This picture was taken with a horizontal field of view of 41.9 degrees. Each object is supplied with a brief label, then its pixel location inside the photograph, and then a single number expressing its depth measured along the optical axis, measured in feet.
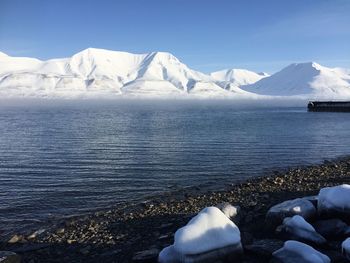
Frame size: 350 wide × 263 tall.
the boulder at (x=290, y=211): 46.70
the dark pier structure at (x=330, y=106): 401.90
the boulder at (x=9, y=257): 40.96
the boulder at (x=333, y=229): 42.87
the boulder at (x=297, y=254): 35.35
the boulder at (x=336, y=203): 45.70
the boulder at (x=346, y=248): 36.83
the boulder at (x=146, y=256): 41.52
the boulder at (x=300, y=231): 40.98
